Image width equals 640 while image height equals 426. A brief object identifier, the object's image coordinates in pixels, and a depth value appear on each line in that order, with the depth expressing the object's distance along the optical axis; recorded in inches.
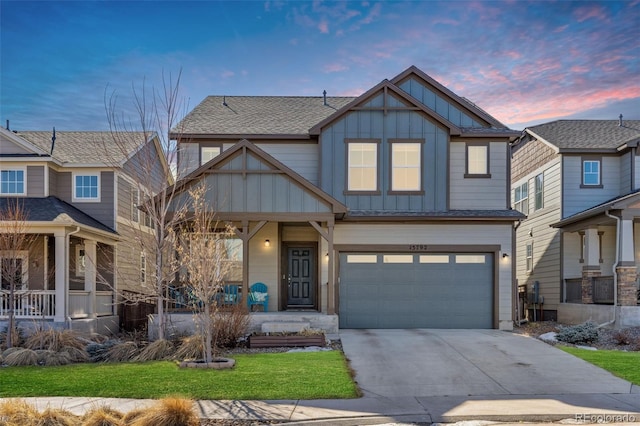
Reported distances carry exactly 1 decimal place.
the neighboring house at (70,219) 662.5
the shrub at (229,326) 536.7
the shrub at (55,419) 290.7
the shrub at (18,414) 287.7
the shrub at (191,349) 487.5
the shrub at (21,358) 489.4
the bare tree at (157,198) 543.8
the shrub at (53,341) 531.2
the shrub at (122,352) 495.8
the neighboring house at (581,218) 689.0
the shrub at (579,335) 586.2
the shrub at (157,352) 490.9
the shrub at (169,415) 284.2
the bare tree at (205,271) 448.8
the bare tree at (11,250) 575.5
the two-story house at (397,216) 711.1
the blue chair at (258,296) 705.8
